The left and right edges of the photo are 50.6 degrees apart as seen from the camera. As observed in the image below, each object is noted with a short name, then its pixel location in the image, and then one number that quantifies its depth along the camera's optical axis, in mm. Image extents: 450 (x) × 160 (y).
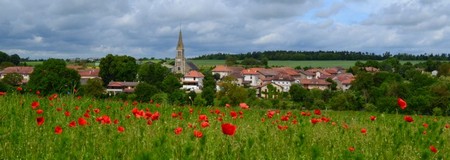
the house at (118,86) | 89625
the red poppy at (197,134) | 3913
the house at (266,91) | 92200
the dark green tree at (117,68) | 91644
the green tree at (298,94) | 82000
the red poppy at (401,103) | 5574
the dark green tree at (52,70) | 52788
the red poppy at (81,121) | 4430
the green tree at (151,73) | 95500
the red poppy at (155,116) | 4941
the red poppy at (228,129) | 3529
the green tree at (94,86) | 66000
